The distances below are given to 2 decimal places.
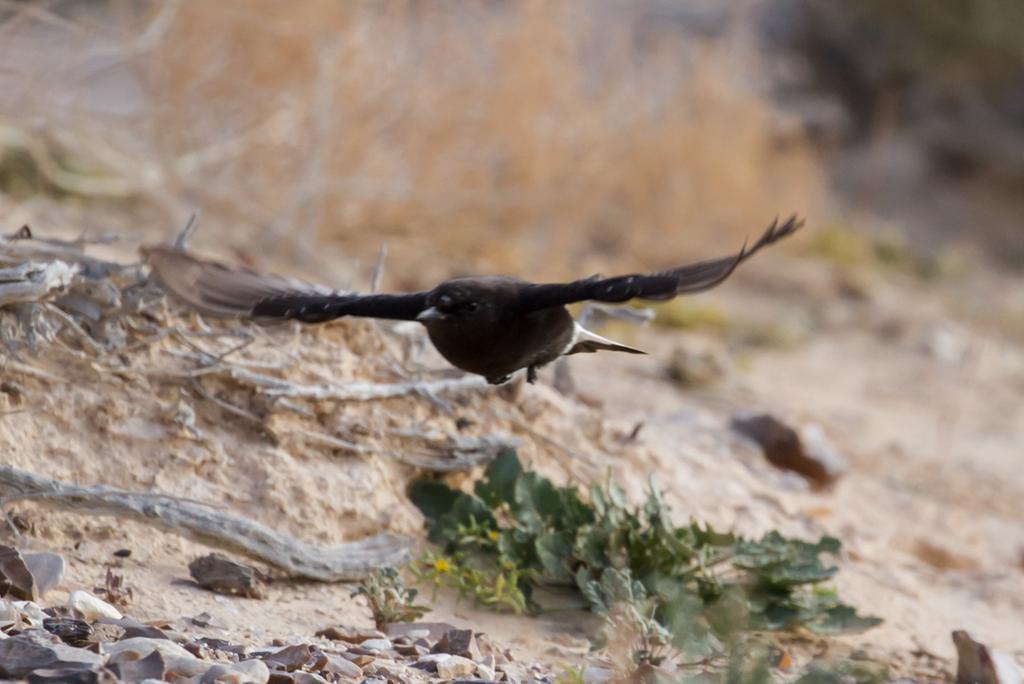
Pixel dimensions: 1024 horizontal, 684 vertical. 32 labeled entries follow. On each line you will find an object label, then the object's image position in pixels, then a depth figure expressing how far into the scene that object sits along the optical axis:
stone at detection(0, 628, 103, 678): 5.79
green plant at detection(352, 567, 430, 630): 7.73
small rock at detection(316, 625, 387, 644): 7.34
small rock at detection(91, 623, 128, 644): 6.39
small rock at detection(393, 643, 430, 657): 7.18
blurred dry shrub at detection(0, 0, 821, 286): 17.33
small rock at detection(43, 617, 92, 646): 6.32
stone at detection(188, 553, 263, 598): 7.74
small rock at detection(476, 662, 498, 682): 6.93
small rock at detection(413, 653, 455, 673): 6.92
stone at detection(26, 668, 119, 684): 5.71
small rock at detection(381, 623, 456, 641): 7.61
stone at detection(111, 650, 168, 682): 5.89
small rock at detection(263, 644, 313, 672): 6.42
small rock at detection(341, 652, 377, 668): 6.77
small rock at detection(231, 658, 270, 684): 6.08
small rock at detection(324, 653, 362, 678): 6.50
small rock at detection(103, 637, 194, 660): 6.12
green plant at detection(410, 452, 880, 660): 8.47
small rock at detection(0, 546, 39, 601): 6.91
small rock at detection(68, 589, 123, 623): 6.81
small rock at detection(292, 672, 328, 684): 6.20
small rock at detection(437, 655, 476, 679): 6.88
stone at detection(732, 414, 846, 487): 12.37
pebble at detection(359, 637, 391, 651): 7.19
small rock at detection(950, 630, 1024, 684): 7.97
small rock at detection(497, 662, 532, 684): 7.10
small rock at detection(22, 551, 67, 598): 7.09
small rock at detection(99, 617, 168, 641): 6.55
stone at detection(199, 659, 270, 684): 6.01
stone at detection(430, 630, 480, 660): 7.20
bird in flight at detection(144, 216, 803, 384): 7.50
